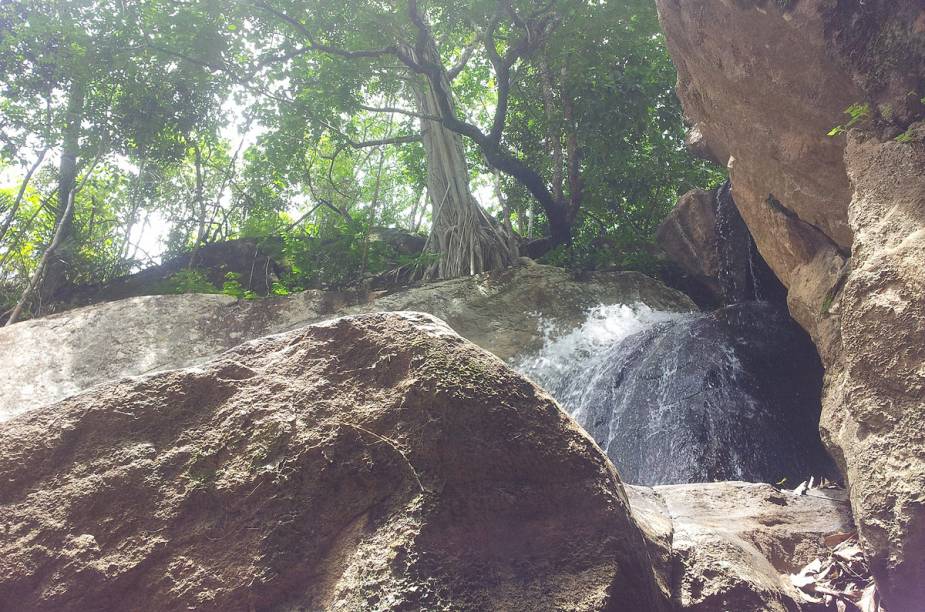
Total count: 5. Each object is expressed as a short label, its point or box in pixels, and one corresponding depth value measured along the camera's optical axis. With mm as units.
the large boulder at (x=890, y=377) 2318
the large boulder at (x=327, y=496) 1699
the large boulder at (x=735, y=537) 2078
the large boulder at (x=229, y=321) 7465
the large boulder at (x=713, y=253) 7863
